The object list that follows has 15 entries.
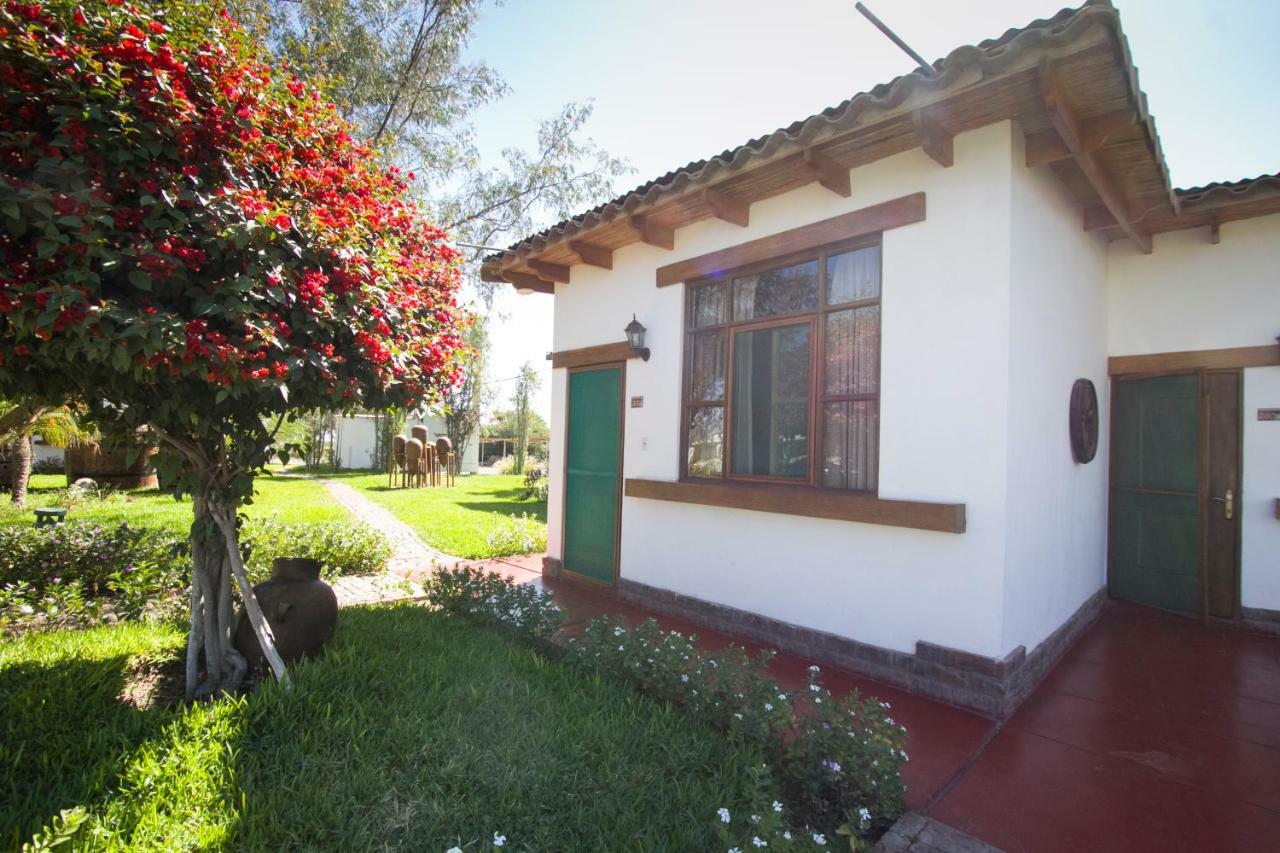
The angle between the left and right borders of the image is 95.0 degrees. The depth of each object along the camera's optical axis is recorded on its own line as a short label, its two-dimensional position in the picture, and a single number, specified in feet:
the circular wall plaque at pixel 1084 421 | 13.89
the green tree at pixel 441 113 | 24.31
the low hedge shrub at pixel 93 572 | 13.24
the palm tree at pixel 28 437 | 21.84
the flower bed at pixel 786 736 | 6.84
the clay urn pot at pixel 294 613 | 10.66
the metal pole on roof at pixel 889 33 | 10.00
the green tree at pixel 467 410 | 65.67
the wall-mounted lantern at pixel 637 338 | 16.80
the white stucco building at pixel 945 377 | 10.52
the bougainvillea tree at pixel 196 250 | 6.99
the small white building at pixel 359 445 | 75.46
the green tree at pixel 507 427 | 97.40
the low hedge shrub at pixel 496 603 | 12.35
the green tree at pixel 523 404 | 75.10
